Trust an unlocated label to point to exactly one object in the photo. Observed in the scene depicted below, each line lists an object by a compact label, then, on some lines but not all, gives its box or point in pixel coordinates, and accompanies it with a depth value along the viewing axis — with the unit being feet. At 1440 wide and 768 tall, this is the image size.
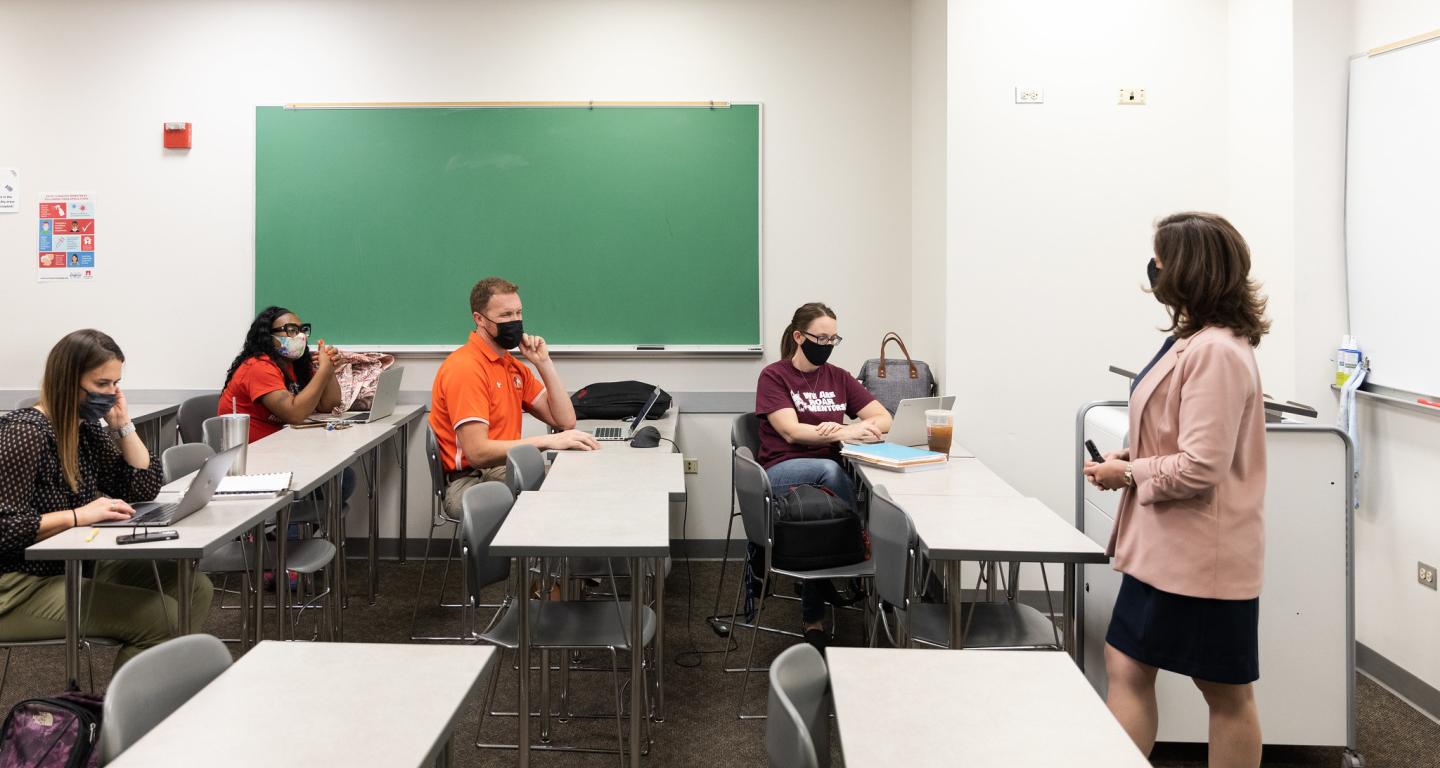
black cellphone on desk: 7.84
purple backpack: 5.84
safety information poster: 15.94
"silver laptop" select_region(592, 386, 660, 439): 13.26
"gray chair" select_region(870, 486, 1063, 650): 8.48
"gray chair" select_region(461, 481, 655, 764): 8.54
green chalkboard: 15.88
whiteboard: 10.14
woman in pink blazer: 6.74
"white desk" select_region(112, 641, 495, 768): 4.59
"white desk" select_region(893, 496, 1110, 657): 7.85
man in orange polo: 11.94
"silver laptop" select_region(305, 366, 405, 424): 14.16
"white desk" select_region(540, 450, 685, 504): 10.02
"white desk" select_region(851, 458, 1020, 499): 9.99
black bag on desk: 15.07
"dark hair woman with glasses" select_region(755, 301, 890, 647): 11.82
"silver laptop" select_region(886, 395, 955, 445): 11.86
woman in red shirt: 13.78
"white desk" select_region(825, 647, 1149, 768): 4.60
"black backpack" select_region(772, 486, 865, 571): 10.59
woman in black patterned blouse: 8.21
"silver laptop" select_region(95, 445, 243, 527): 8.39
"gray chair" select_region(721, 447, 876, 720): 10.38
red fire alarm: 15.85
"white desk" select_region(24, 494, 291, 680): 7.73
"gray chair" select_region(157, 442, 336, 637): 10.75
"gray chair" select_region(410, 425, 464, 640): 12.55
